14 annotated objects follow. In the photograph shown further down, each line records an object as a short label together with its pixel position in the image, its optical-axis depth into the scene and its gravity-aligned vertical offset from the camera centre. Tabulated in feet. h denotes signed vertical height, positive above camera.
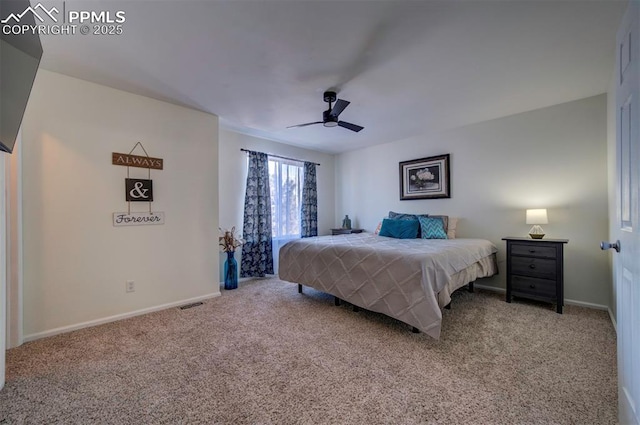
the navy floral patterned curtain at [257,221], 14.23 -0.47
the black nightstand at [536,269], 9.21 -2.18
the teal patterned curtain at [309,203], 16.93 +0.60
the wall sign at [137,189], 9.14 +0.88
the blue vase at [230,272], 12.64 -2.95
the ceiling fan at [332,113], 8.90 +3.53
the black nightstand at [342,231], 16.91 -1.24
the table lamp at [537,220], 10.08 -0.33
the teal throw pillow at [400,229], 12.64 -0.84
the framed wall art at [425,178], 13.70 +1.90
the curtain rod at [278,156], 14.23 +3.44
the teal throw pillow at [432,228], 12.22 -0.78
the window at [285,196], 15.71 +1.07
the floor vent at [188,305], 9.98 -3.67
